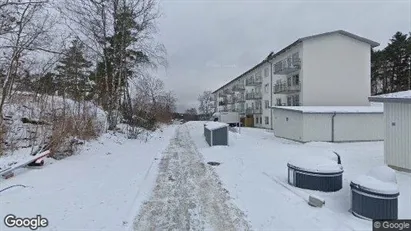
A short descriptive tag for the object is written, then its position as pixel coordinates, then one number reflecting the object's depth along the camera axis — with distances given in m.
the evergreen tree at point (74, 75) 15.24
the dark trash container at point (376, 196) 5.95
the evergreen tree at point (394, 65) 45.53
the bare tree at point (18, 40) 10.73
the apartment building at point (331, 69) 34.03
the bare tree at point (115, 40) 23.20
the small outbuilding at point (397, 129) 10.55
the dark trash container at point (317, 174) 8.02
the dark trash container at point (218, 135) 19.44
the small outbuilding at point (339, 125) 23.91
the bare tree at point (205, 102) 117.80
